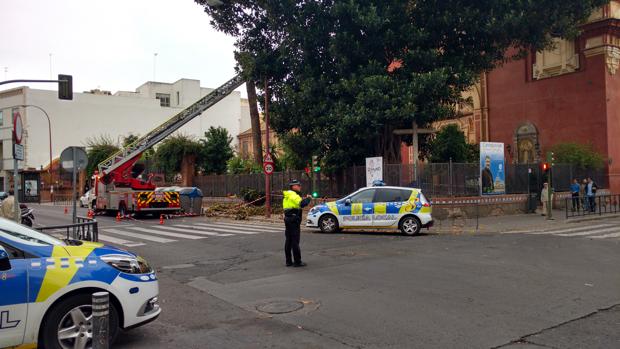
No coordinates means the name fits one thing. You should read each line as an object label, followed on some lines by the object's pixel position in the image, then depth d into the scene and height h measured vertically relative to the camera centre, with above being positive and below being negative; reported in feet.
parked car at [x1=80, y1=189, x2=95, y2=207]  129.59 -1.86
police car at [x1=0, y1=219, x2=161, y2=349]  15.37 -2.93
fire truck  85.76 +1.73
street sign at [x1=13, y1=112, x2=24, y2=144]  32.04 +4.11
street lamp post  187.38 +8.22
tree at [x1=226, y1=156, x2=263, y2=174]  114.76 +5.76
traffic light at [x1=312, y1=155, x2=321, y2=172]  76.96 +3.56
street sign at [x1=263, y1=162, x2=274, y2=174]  79.36 +3.42
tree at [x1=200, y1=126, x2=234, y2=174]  129.18 +9.63
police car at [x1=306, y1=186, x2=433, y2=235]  52.21 -2.34
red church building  97.71 +17.97
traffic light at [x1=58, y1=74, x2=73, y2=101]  70.11 +14.46
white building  207.82 +34.37
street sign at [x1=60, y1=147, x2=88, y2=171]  39.86 +2.73
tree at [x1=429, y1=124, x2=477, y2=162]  90.92 +7.19
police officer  34.04 -2.13
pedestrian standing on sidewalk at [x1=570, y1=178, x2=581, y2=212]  77.83 -1.22
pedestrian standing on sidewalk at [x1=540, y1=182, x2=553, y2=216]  76.87 -1.72
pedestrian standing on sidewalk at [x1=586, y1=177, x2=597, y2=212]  78.66 -1.56
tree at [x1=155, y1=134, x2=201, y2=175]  128.88 +9.99
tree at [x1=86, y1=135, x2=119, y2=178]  157.07 +12.54
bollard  12.78 -3.15
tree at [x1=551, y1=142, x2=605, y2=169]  93.50 +5.01
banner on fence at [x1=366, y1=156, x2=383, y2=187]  72.23 +2.61
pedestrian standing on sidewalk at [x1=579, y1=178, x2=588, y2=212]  77.30 -1.47
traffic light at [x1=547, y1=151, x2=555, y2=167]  71.72 +3.66
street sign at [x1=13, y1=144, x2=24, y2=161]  33.39 +2.77
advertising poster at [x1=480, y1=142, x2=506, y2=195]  75.97 +2.47
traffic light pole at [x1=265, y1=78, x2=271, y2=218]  80.43 +1.77
